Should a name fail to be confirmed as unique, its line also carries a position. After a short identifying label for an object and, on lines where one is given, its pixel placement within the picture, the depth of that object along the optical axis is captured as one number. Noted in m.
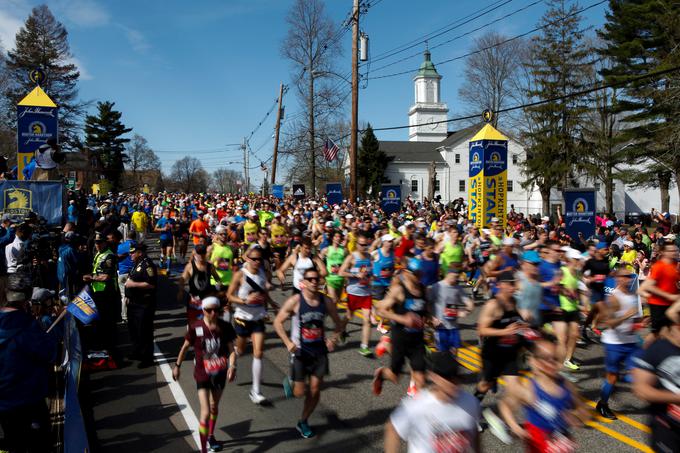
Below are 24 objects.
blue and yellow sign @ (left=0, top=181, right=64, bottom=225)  13.27
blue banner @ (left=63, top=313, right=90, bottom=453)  4.29
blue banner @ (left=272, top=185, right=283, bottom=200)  36.12
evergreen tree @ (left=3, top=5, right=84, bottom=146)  43.00
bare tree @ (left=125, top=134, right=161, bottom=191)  94.89
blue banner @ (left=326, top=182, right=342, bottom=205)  25.84
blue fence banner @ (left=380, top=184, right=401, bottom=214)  24.80
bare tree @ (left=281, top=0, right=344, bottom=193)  33.34
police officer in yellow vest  7.98
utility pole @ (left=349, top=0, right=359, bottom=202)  22.33
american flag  28.39
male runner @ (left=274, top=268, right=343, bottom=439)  5.55
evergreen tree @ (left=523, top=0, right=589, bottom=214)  37.80
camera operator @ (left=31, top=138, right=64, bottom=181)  15.07
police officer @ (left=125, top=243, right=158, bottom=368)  7.92
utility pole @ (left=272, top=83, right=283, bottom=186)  40.05
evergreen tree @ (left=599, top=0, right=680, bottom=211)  24.62
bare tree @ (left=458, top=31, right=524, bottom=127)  46.41
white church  58.81
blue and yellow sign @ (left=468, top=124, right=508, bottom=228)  18.89
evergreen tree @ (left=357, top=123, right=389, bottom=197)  69.56
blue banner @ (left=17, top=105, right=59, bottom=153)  17.42
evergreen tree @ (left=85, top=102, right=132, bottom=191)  67.06
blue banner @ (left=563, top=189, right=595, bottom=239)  16.45
